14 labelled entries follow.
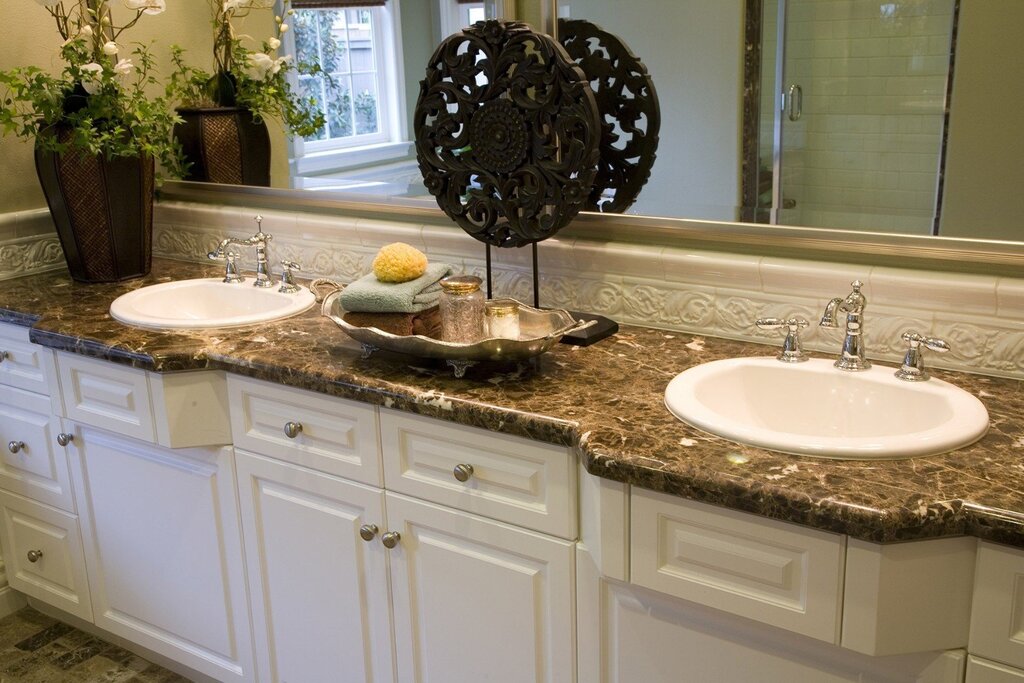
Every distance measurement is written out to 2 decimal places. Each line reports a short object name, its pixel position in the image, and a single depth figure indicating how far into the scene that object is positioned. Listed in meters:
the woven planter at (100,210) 2.40
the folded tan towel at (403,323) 1.85
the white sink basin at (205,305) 2.11
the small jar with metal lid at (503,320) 1.83
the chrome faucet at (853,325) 1.63
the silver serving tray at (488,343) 1.69
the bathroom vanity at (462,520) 1.28
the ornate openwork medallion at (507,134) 1.80
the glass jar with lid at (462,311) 1.80
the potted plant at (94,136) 2.35
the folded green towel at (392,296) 1.86
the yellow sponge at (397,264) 1.89
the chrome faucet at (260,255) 2.33
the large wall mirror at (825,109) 1.61
